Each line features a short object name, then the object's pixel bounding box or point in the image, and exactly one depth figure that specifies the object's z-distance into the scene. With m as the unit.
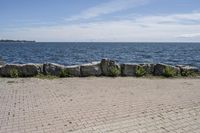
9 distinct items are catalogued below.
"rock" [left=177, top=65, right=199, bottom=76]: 7.95
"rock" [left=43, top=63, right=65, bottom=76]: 7.54
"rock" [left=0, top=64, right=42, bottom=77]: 7.39
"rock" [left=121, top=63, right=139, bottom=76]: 7.82
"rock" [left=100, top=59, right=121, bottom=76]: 7.68
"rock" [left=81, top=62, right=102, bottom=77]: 7.59
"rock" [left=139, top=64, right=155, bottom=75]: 7.96
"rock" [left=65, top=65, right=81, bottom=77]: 7.54
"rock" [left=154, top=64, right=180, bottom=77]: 7.86
